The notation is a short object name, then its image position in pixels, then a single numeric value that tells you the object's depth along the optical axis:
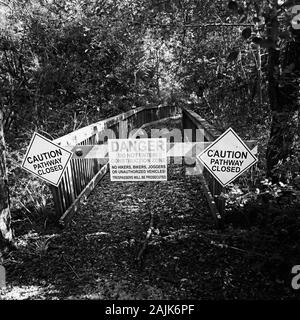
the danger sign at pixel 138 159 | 3.50
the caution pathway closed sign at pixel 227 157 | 3.27
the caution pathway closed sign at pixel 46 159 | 3.65
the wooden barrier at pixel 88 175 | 4.17
